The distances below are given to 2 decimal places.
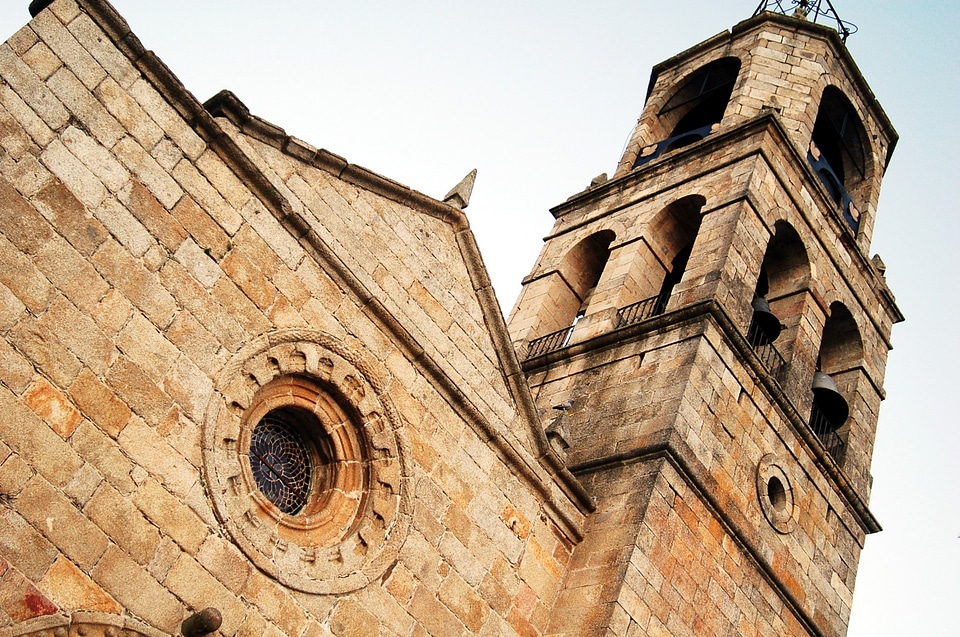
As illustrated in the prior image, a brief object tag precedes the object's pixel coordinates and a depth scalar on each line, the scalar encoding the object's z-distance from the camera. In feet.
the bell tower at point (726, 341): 34.96
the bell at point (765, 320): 44.55
